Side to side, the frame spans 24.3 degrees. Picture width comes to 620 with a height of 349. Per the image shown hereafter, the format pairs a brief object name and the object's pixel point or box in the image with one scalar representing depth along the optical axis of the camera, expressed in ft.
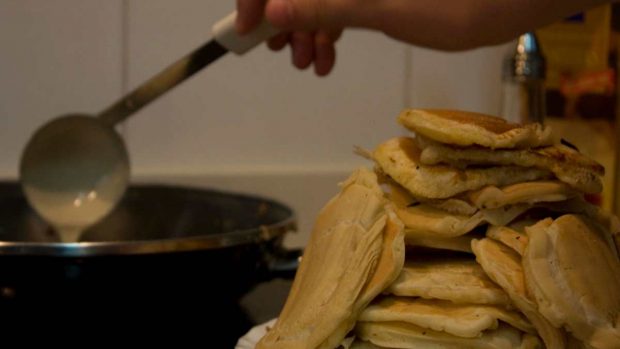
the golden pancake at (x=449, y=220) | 2.51
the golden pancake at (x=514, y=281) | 2.43
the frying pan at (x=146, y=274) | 2.88
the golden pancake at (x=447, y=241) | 2.56
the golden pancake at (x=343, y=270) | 2.48
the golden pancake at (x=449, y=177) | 2.51
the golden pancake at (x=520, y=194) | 2.49
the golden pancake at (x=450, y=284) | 2.47
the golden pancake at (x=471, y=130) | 2.49
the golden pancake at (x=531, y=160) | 2.51
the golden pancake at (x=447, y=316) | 2.44
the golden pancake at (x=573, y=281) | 2.41
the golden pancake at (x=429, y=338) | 2.46
